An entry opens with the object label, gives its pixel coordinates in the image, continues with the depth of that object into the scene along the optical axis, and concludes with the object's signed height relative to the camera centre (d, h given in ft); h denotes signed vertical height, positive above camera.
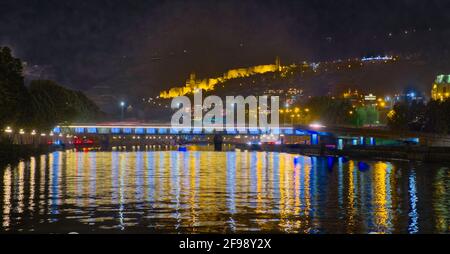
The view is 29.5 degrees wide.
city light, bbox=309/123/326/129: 576.89 +11.68
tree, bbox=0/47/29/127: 361.71 +25.95
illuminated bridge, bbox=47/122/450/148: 431.84 +3.88
